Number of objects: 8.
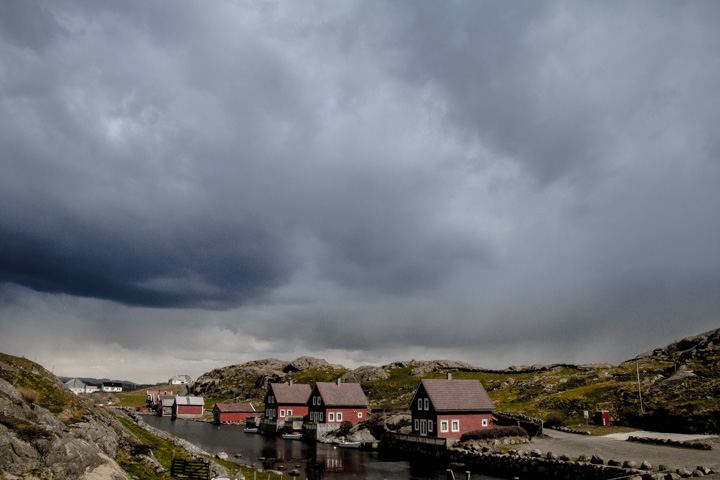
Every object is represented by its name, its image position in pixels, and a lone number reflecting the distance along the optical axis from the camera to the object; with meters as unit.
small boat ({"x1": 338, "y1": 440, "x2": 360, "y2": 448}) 76.12
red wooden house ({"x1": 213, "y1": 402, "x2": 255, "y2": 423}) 124.94
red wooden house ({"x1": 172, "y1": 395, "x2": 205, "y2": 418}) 145.12
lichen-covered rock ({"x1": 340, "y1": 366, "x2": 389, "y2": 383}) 191.00
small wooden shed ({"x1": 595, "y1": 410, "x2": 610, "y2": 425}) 68.03
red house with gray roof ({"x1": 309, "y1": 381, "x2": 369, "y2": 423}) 92.06
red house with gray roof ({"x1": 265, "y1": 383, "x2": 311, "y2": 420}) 106.03
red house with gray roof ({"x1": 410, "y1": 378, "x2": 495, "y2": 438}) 66.06
